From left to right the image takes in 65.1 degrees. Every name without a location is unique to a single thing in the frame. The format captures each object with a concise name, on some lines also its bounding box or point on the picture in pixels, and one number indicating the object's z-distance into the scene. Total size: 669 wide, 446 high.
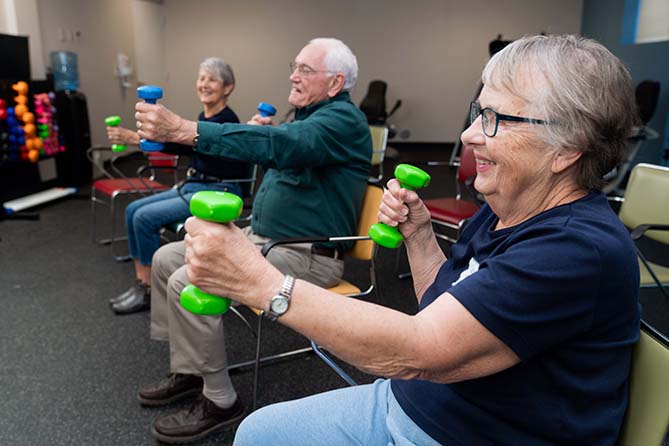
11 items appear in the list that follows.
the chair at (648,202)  2.23
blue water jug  5.45
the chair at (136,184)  3.27
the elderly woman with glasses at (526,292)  0.74
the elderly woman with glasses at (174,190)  2.65
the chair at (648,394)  0.80
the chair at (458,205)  2.90
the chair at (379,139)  3.74
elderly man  1.67
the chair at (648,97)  5.16
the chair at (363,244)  1.86
